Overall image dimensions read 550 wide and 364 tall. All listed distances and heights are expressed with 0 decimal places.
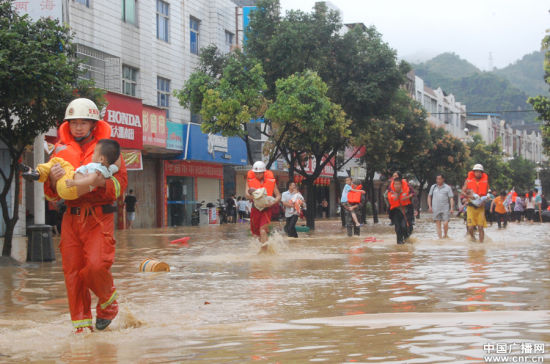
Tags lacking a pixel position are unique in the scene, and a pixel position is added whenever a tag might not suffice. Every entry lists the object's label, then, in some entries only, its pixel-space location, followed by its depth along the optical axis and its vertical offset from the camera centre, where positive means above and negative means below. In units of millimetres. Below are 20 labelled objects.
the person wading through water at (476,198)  16578 +129
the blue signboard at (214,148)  35094 +2947
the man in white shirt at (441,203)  18547 +50
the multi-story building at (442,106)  88188 +12224
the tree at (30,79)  12383 +2122
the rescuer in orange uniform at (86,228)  5746 -113
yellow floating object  11430 -804
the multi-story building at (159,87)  28312 +4854
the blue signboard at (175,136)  33000 +3158
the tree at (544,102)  26578 +3507
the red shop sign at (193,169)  35594 +1945
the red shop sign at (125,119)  27141 +3234
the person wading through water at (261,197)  13398 +201
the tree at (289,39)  27266 +5882
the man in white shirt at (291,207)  20312 +30
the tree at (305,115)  25062 +3013
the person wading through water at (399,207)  17000 -20
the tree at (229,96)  24734 +3603
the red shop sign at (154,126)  30406 +3313
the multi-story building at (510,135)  116000 +11280
